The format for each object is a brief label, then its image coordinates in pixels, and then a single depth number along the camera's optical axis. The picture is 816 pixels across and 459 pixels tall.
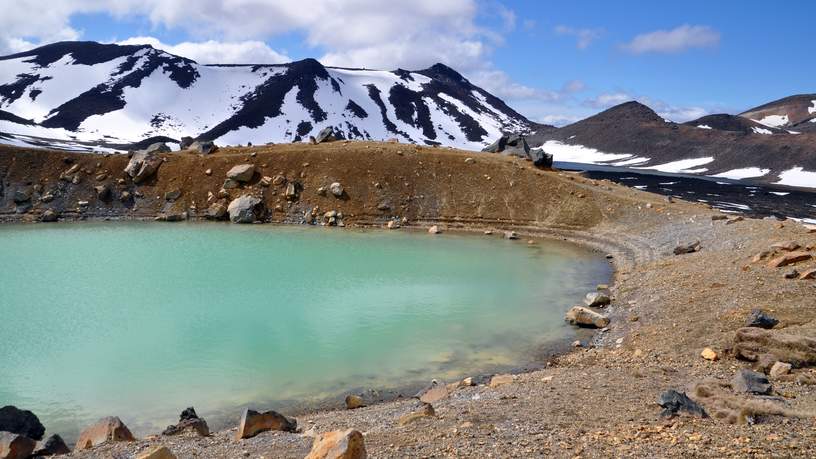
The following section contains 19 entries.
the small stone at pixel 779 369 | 15.77
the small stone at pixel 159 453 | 9.73
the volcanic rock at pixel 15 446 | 12.23
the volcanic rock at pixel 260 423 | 13.27
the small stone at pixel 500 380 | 18.00
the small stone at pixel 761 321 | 20.11
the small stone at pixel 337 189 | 57.06
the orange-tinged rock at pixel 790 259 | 26.00
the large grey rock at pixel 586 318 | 25.17
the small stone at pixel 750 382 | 13.66
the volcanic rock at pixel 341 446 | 9.03
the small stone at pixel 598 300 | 28.19
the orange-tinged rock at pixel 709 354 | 18.47
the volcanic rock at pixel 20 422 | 14.10
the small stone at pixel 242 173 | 58.47
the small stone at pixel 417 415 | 13.33
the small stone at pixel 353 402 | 17.17
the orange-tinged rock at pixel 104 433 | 13.44
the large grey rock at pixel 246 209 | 54.88
